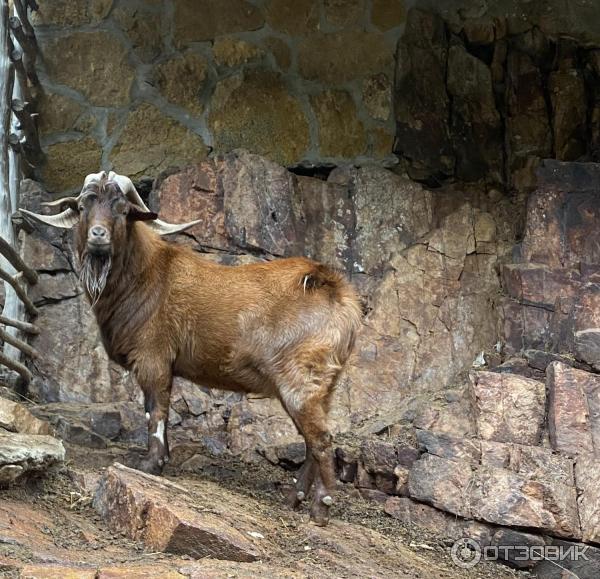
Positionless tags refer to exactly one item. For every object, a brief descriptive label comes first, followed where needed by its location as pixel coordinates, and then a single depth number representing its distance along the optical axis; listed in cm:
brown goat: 654
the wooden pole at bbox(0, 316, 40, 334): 719
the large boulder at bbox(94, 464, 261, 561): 521
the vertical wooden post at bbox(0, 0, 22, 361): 800
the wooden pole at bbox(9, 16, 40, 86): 850
